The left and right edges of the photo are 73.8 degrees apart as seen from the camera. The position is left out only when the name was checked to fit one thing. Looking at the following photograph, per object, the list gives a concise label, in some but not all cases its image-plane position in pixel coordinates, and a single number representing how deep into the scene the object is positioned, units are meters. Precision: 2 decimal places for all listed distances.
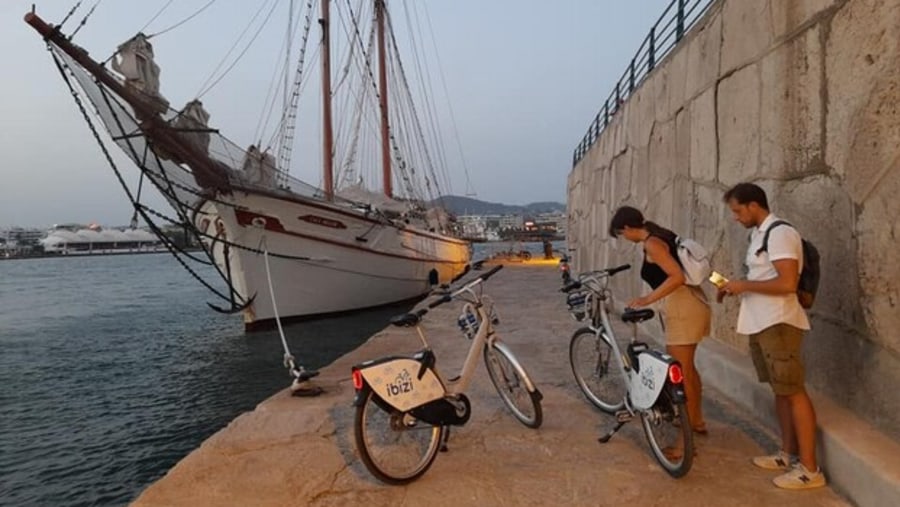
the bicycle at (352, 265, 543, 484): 3.13
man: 2.85
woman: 3.43
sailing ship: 11.52
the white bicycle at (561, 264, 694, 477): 3.03
